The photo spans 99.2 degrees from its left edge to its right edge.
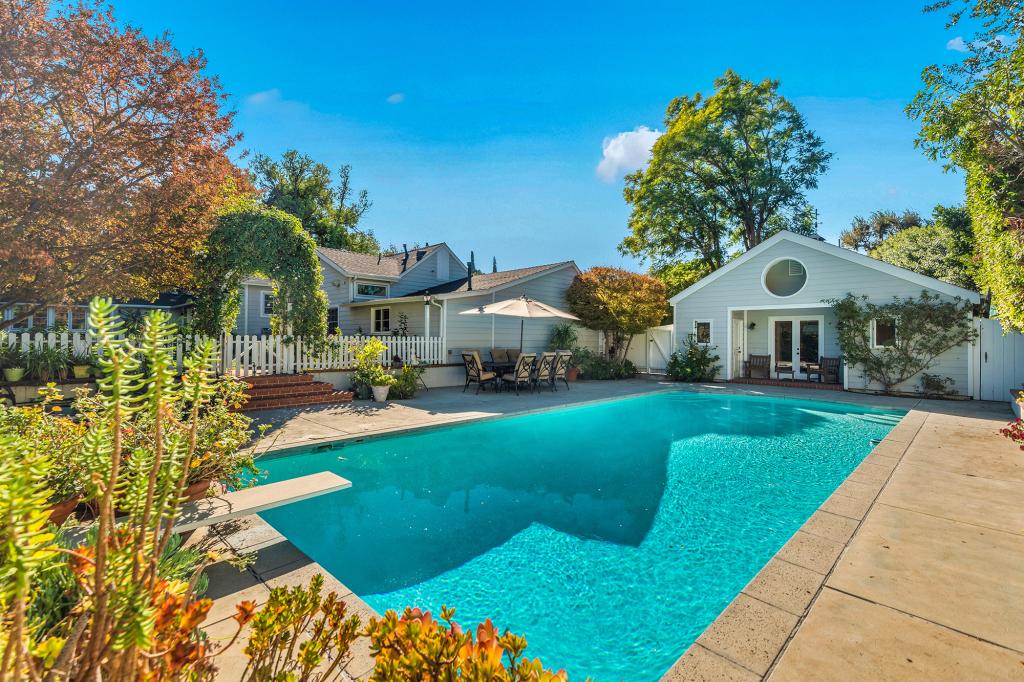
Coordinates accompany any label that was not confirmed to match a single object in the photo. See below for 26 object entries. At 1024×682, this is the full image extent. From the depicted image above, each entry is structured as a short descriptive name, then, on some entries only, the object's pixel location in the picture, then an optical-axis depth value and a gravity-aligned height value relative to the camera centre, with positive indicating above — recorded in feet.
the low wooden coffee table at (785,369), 51.78 -3.27
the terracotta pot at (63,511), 9.87 -3.77
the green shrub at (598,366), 54.97 -2.98
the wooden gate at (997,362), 36.37 -1.79
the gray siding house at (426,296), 51.19 +6.61
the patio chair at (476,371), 41.75 -2.67
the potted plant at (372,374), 35.88 -2.45
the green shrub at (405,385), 37.37 -3.46
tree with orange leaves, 20.18 +10.33
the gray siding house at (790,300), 41.55 +4.56
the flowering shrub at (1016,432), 20.41 -4.45
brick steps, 31.73 -3.61
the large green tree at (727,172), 79.00 +32.05
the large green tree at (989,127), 22.18 +11.99
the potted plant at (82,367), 27.30 -1.26
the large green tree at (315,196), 105.09 +37.27
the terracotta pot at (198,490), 11.46 -3.83
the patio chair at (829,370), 48.29 -3.13
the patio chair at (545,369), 42.01 -2.49
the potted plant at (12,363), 25.30 -0.93
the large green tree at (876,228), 109.29 +29.81
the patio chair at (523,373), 40.22 -2.73
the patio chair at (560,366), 43.29 -2.27
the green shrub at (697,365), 51.70 -2.66
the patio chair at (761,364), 52.39 -2.65
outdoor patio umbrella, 42.01 +3.38
